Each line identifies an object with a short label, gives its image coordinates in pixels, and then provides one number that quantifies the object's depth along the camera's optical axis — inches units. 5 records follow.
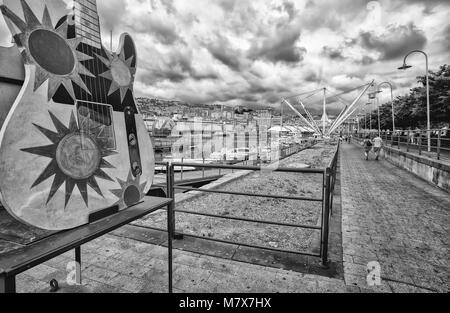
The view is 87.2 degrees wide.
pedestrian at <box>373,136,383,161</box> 608.3
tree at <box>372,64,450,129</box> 699.4
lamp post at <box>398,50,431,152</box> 561.0
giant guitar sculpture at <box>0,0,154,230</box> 44.8
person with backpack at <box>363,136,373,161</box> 626.3
